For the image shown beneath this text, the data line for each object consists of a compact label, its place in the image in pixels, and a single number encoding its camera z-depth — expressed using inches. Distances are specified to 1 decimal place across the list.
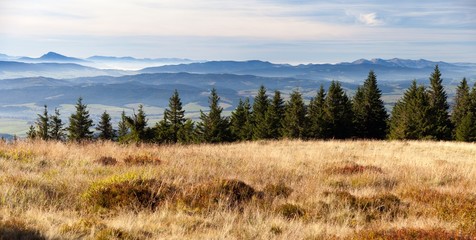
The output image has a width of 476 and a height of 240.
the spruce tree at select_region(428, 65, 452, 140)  2288.4
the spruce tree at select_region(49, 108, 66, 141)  3018.0
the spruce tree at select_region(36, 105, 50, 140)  2916.6
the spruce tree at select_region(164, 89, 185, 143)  2746.1
